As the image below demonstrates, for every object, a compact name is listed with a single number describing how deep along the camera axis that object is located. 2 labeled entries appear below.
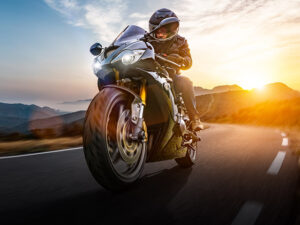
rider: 3.67
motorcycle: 2.47
